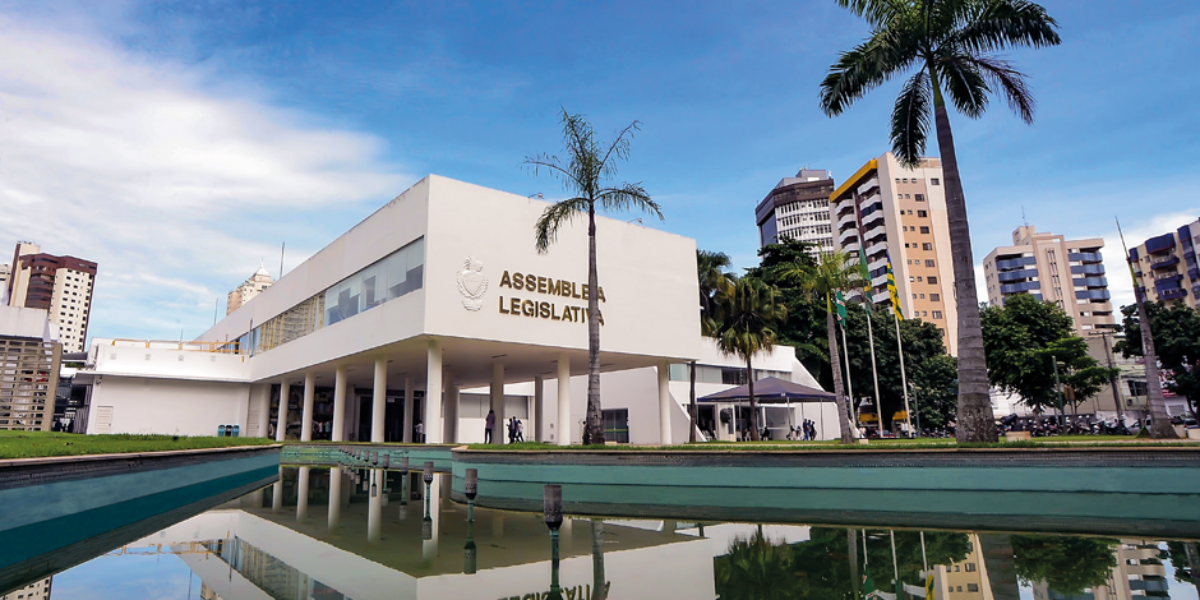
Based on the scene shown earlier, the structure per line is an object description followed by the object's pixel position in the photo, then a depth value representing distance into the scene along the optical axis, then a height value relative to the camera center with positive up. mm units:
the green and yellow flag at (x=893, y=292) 35334 +6949
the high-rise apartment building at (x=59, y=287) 143250 +35669
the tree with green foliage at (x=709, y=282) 35219 +7957
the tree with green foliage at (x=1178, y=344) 39594 +4402
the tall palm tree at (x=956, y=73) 13516 +8026
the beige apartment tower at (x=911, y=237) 84625 +23860
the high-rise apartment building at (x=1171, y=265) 83562 +19319
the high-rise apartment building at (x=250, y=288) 94688 +22416
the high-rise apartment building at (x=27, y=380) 28062 +3085
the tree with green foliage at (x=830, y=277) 25219 +5655
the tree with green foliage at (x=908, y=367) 49844 +4495
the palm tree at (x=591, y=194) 18375 +6712
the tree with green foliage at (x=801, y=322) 53594 +8654
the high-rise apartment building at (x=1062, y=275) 107688 +23248
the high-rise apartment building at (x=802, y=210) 104562 +34644
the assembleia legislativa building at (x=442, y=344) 24859 +4390
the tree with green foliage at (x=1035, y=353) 37594 +3920
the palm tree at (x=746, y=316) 33688 +5752
